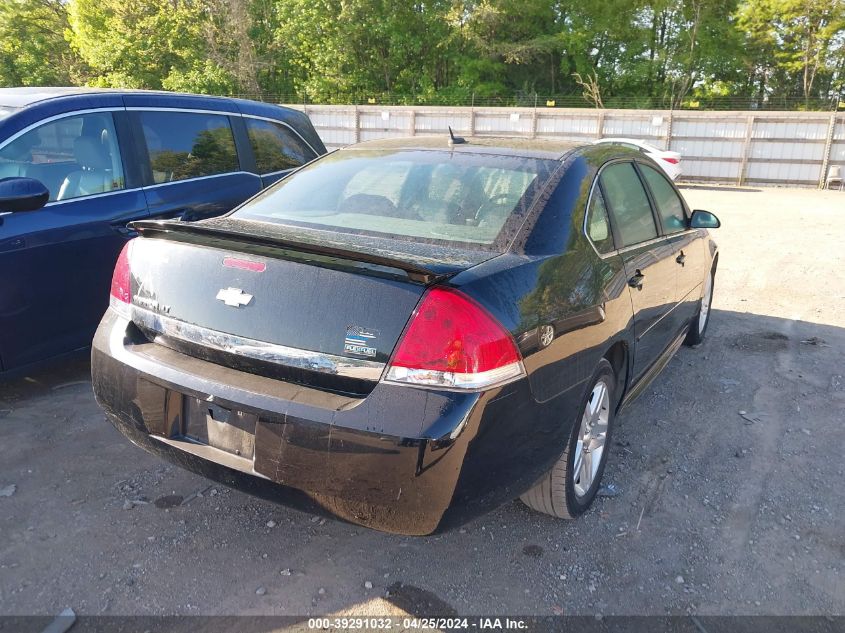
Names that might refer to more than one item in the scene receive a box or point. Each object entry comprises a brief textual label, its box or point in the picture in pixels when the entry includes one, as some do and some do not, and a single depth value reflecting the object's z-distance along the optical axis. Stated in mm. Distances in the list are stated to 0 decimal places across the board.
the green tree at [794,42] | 27500
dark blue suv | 3648
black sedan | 2096
